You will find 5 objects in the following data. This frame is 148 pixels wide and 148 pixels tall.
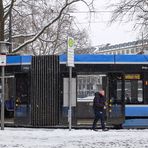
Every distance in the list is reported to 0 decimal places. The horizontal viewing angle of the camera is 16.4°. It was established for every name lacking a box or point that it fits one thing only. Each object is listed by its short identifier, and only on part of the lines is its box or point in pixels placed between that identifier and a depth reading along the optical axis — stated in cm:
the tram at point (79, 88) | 2153
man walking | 1948
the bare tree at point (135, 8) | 2856
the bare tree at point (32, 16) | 3403
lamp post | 1931
